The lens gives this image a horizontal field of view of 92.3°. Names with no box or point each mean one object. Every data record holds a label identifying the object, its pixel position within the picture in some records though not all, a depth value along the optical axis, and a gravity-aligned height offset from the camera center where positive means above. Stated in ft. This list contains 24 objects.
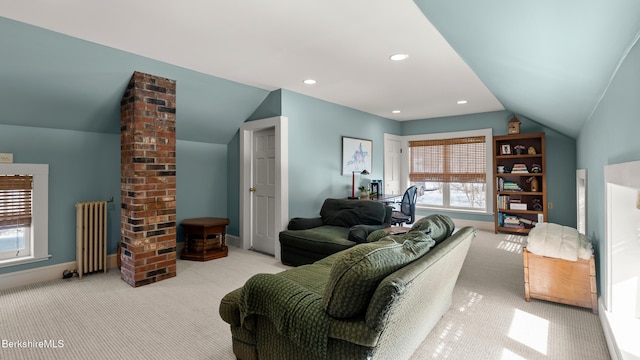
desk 16.73 -0.92
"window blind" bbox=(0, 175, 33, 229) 10.41 -0.53
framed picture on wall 16.98 +1.59
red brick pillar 10.43 +0.16
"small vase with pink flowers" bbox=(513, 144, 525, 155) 17.66 +1.82
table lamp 16.37 -0.06
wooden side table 13.42 -2.54
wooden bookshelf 17.42 -0.19
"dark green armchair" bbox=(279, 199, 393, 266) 11.23 -1.93
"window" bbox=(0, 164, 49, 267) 10.44 -1.01
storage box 17.63 -1.47
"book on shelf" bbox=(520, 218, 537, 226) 17.49 -2.36
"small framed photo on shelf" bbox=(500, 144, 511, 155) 18.03 +1.86
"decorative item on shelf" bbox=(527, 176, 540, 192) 17.38 -0.20
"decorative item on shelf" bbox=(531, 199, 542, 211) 17.44 -1.40
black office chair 16.59 -1.51
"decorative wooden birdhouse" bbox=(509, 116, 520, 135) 17.66 +3.16
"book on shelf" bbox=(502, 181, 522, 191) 17.85 -0.31
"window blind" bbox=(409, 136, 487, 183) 19.69 +1.45
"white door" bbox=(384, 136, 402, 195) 20.92 +1.24
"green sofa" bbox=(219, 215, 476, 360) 4.36 -2.01
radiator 11.31 -1.98
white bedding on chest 8.17 -1.74
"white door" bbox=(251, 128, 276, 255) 14.53 -0.40
